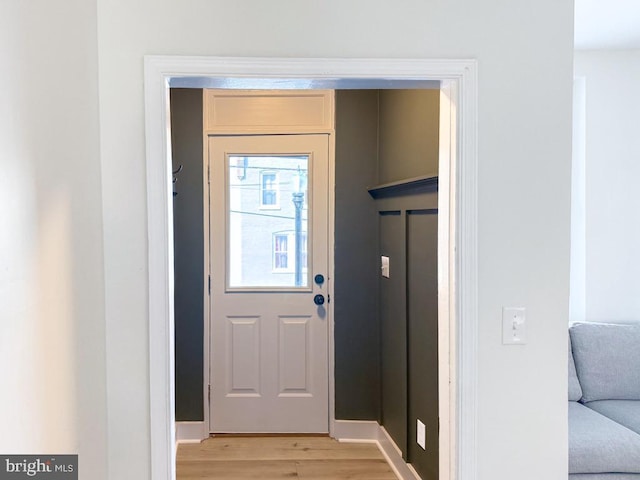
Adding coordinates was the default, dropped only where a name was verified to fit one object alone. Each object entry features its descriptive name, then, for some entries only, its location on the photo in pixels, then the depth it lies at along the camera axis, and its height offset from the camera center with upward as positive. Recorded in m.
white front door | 3.70 -0.47
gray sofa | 2.63 -0.81
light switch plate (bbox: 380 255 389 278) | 3.40 -0.24
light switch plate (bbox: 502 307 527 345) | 1.77 -0.31
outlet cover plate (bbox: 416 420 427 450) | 2.68 -1.04
